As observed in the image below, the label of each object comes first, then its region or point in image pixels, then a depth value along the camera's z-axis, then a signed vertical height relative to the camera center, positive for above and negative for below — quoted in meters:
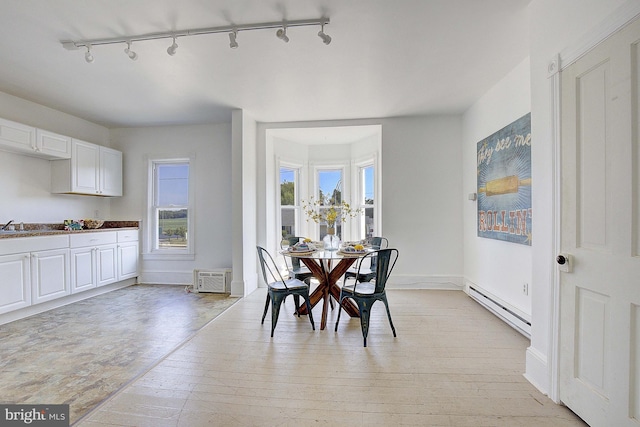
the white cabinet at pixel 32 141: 3.41 +0.93
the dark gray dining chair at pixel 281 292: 2.89 -0.80
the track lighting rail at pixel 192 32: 2.26 +1.47
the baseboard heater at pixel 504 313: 2.81 -1.11
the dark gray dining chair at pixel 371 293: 2.68 -0.77
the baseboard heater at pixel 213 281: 4.51 -1.05
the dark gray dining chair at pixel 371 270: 3.44 -0.71
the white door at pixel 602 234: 1.36 -0.12
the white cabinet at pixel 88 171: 4.21 +0.65
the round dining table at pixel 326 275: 3.12 -0.70
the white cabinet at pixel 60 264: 3.20 -0.66
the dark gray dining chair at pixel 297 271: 3.54 -0.73
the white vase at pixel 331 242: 3.53 -0.35
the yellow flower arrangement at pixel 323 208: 5.62 +0.10
